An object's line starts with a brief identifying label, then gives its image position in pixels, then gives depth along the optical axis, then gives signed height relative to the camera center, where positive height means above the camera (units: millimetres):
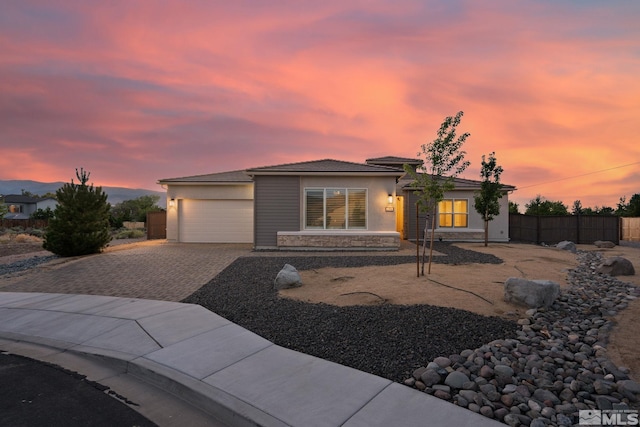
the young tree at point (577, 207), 34250 +1445
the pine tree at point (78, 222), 12969 -256
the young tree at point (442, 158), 8086 +1612
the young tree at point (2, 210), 26189 +457
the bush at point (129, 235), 23375 -1396
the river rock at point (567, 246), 15289 -1318
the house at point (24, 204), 55431 +2244
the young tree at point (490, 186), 15734 +1675
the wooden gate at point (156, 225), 21391 -576
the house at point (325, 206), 14398 +559
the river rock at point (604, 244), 16969 -1328
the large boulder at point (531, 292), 5422 -1285
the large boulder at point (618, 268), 8867 -1354
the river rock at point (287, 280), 7391 -1478
